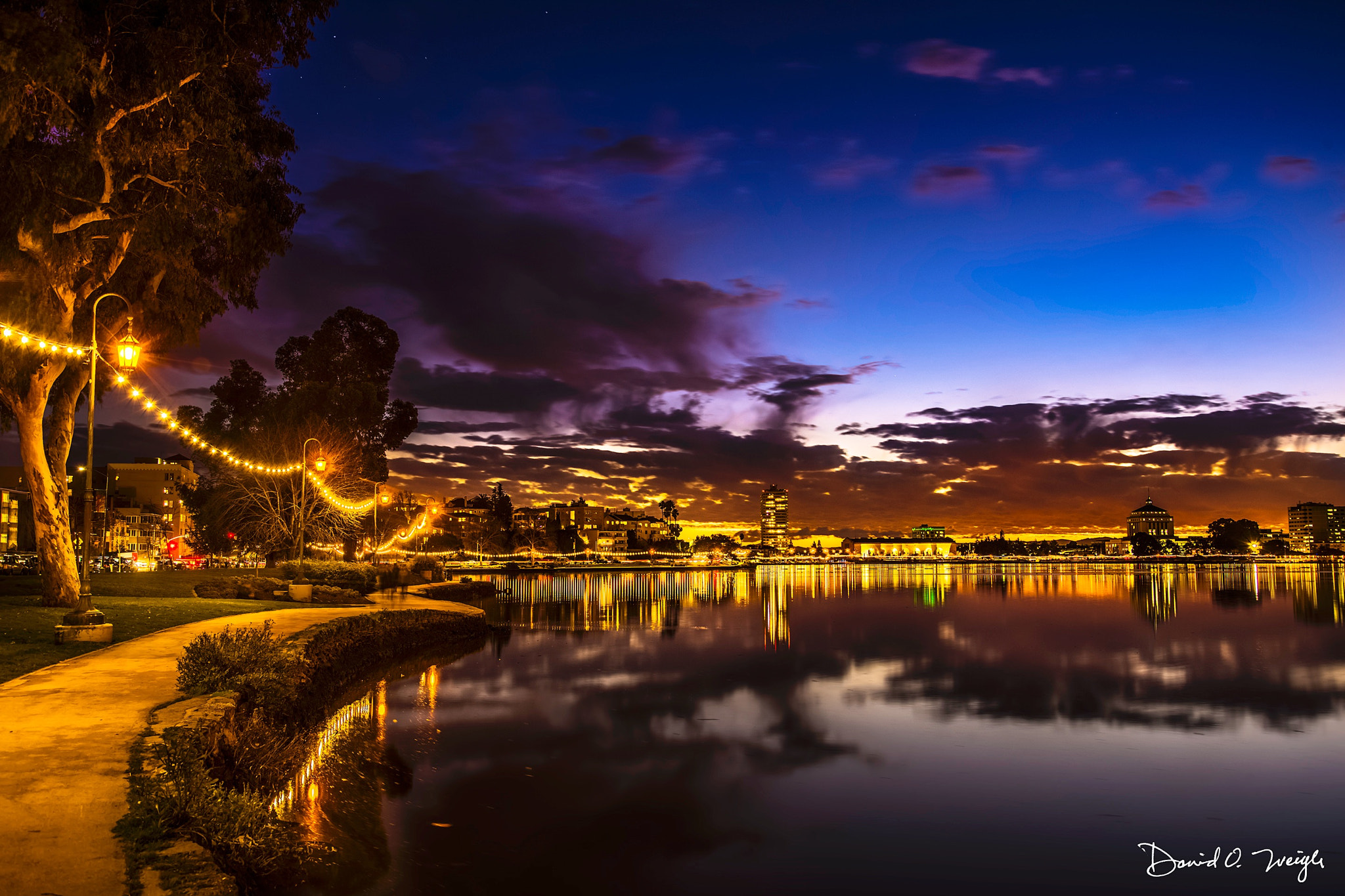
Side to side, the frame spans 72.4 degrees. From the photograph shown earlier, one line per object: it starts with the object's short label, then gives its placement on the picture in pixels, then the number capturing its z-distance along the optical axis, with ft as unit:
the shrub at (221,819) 28.02
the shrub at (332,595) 125.39
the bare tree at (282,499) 176.55
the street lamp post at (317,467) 120.57
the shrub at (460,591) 202.41
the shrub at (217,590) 120.06
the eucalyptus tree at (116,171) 67.62
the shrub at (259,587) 125.08
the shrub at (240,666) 48.47
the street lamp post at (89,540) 62.85
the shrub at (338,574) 148.36
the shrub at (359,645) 72.43
